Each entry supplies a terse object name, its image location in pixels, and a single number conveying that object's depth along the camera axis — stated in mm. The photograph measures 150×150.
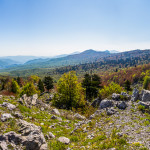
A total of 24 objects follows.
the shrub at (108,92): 31088
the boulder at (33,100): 22258
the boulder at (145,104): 16062
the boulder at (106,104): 20531
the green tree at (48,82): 64062
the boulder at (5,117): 10164
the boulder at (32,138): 8258
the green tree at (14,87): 66688
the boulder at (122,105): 18188
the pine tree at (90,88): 42281
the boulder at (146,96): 19408
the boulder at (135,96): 21344
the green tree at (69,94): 29531
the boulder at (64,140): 10098
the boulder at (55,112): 19764
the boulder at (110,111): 16934
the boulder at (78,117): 18978
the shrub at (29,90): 45506
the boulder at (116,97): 22978
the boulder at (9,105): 13840
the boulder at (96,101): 28944
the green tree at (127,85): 64831
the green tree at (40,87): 69088
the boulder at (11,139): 7585
